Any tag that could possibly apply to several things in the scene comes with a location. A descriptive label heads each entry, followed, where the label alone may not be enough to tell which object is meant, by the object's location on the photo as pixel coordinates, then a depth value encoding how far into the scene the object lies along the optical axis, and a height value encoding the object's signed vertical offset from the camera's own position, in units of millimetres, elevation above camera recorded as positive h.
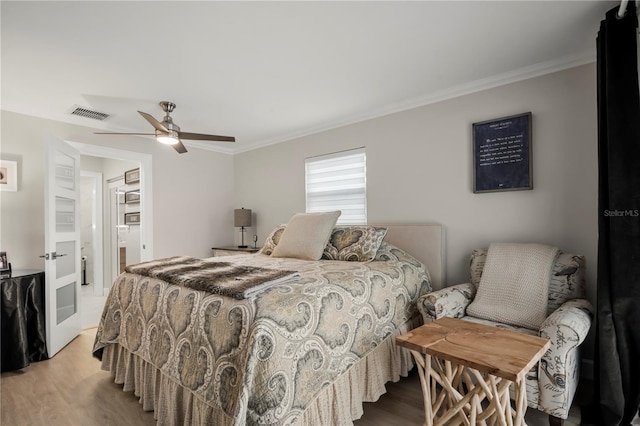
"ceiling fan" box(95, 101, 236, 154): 2771 +783
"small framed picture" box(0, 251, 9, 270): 2828 -375
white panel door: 2857 -239
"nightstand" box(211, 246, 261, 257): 4293 -467
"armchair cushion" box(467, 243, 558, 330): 2113 -521
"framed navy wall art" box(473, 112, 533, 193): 2564 +498
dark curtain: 1716 -160
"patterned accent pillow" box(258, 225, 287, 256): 3326 -275
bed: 1385 -696
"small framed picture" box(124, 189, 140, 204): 5034 +358
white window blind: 3666 +381
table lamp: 4551 -20
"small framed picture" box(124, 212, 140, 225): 5070 +3
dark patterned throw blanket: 1639 -360
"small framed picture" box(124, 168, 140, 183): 4916 +680
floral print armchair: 1623 -663
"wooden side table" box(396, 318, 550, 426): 1359 -649
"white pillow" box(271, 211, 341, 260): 2910 -201
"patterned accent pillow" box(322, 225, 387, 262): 2779 -262
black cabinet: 2588 -863
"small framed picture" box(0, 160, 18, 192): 3014 +434
